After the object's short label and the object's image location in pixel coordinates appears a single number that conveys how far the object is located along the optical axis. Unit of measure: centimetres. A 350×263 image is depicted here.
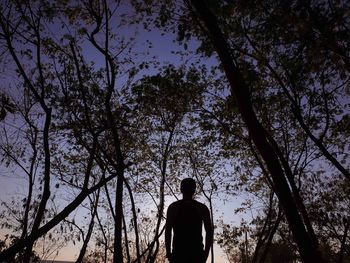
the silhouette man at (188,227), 539
